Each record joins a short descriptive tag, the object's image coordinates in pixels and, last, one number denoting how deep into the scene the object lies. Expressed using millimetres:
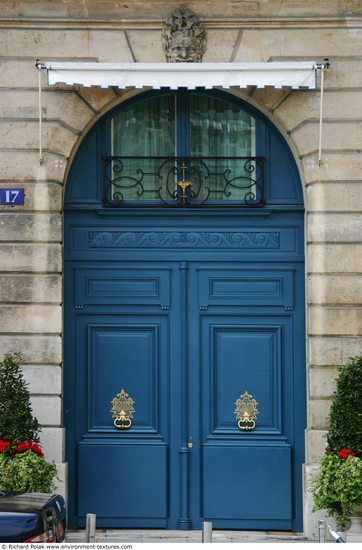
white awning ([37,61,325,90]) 13727
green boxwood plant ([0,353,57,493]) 12945
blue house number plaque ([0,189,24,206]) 14172
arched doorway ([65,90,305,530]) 14406
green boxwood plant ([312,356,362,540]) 12891
